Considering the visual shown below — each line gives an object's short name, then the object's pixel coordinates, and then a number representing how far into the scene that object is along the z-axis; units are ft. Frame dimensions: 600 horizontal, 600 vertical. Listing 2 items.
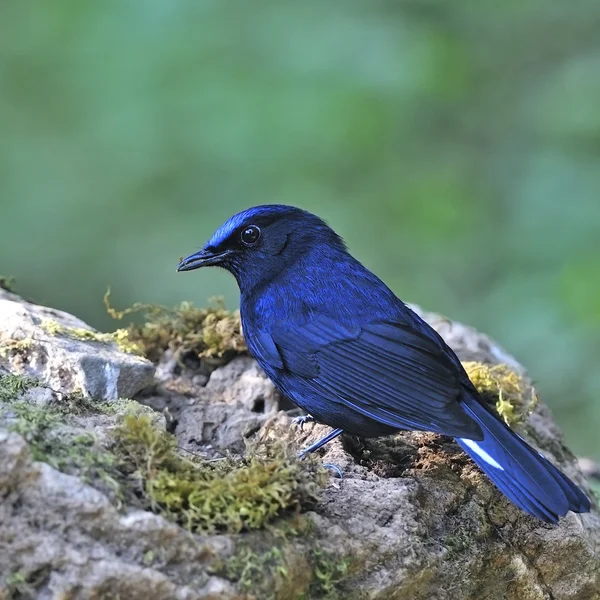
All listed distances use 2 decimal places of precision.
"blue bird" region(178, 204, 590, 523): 18.97
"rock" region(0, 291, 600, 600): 14.06
